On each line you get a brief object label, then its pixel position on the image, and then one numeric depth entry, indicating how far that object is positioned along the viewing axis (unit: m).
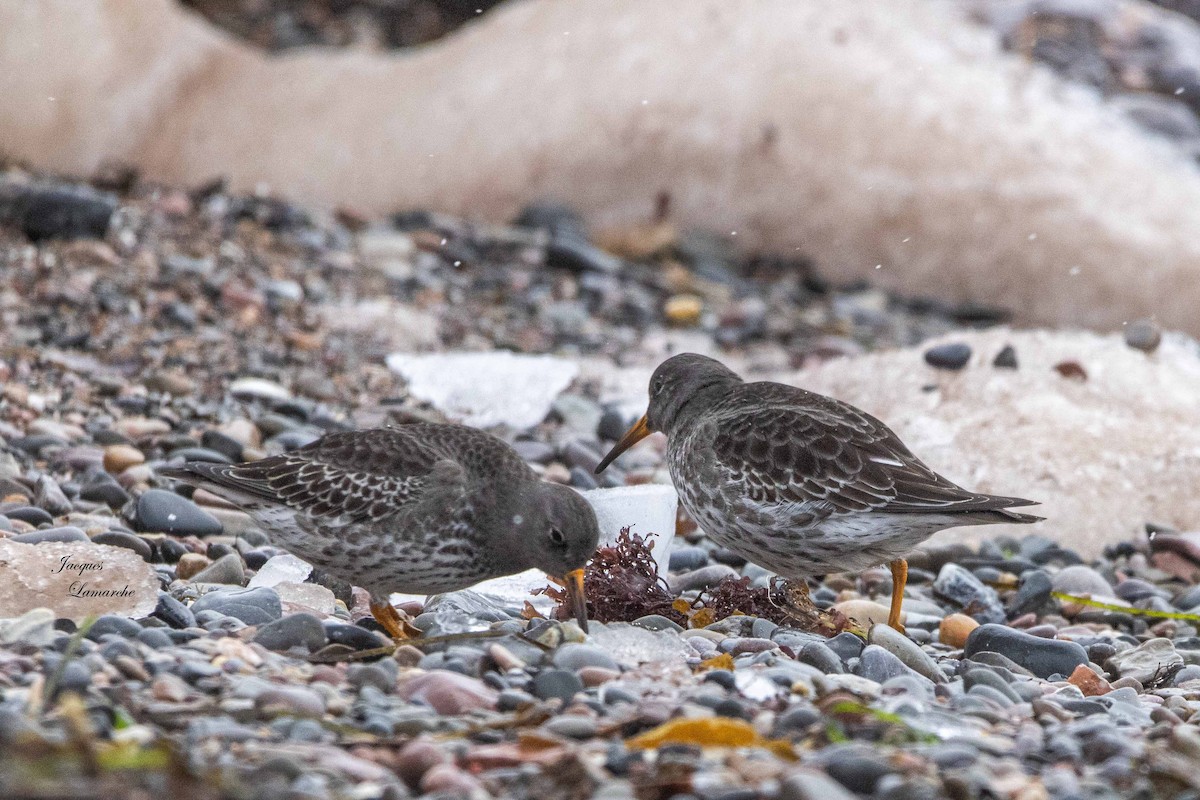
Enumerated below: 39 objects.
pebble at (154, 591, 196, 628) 10.32
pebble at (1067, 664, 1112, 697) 10.99
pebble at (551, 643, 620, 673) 9.59
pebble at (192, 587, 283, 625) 10.61
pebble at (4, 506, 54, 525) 12.80
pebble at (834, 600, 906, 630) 12.61
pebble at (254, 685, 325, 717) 8.37
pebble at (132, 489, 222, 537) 13.21
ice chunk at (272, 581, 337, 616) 11.55
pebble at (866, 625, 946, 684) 10.72
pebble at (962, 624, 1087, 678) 11.60
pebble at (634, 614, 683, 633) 11.10
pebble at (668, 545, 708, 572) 14.14
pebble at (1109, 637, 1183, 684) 11.77
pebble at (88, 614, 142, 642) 9.69
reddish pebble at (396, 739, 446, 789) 7.68
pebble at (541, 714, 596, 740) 8.34
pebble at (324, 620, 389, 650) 10.25
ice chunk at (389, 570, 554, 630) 11.97
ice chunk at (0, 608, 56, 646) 9.36
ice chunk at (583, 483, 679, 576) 12.48
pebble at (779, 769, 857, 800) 7.11
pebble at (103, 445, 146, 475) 14.57
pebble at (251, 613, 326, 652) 9.93
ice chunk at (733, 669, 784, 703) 9.12
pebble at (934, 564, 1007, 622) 13.62
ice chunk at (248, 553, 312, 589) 12.20
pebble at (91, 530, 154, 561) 12.08
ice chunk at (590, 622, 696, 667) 10.11
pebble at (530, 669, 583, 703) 9.11
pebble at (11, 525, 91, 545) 11.65
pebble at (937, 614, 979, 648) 12.45
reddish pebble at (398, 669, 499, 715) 8.82
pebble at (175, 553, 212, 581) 12.20
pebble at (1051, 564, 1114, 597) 14.18
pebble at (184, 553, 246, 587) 11.98
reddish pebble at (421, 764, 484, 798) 7.36
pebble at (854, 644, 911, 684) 10.30
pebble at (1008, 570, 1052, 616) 13.87
